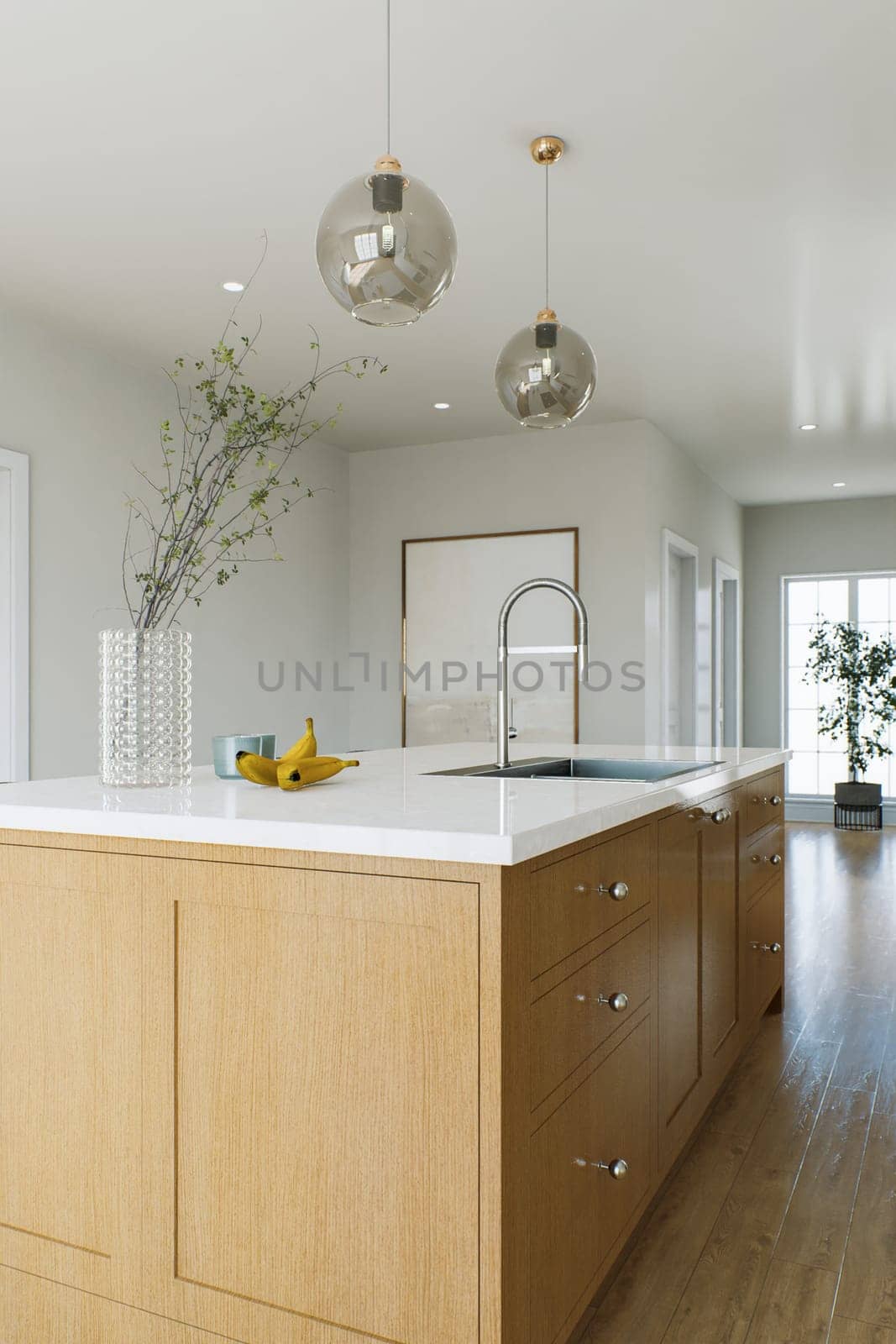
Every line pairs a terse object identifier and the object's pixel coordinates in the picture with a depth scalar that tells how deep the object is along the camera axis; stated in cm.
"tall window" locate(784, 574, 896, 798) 866
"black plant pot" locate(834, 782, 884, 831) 819
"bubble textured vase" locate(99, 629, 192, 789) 189
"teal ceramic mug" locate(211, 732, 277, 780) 200
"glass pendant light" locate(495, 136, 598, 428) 239
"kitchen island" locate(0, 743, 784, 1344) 131
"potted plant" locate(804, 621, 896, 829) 822
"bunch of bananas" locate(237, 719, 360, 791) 180
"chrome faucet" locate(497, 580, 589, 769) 240
